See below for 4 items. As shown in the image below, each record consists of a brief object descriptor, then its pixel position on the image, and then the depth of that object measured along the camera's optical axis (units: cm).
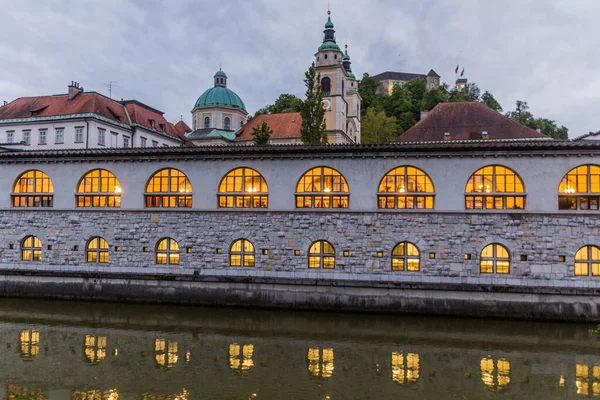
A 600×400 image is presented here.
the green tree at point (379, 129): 6631
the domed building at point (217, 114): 6631
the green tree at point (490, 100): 9374
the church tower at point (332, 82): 6238
